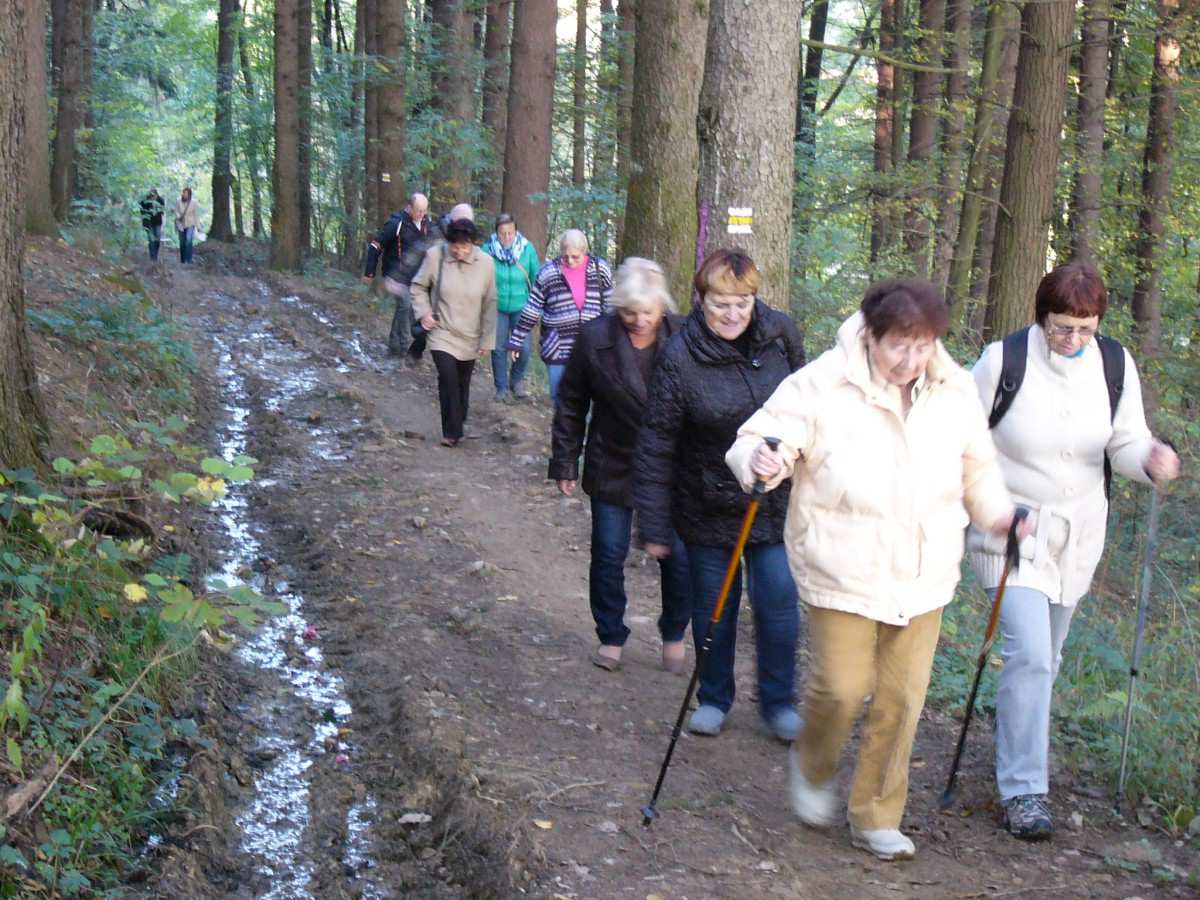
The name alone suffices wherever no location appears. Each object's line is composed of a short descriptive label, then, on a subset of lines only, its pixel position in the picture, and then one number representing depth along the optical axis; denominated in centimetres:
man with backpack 1548
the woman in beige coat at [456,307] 1155
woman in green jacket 1323
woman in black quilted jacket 532
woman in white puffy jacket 429
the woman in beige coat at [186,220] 3011
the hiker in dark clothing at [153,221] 2872
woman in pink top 1123
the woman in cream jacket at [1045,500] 480
